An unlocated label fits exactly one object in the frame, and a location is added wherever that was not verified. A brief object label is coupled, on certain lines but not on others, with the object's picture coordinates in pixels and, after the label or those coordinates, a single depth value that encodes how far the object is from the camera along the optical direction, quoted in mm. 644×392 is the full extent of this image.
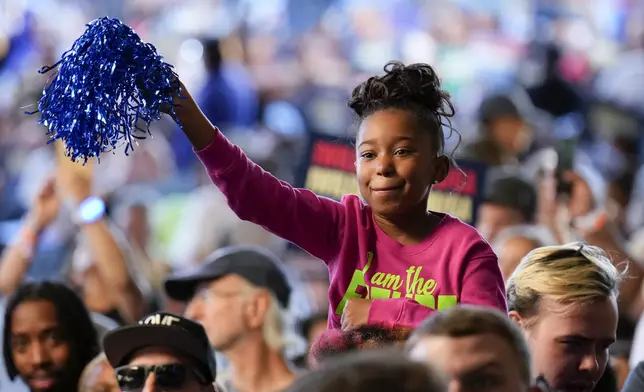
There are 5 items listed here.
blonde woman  7320
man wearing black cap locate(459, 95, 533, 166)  17953
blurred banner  13133
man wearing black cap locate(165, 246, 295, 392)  11492
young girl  6809
